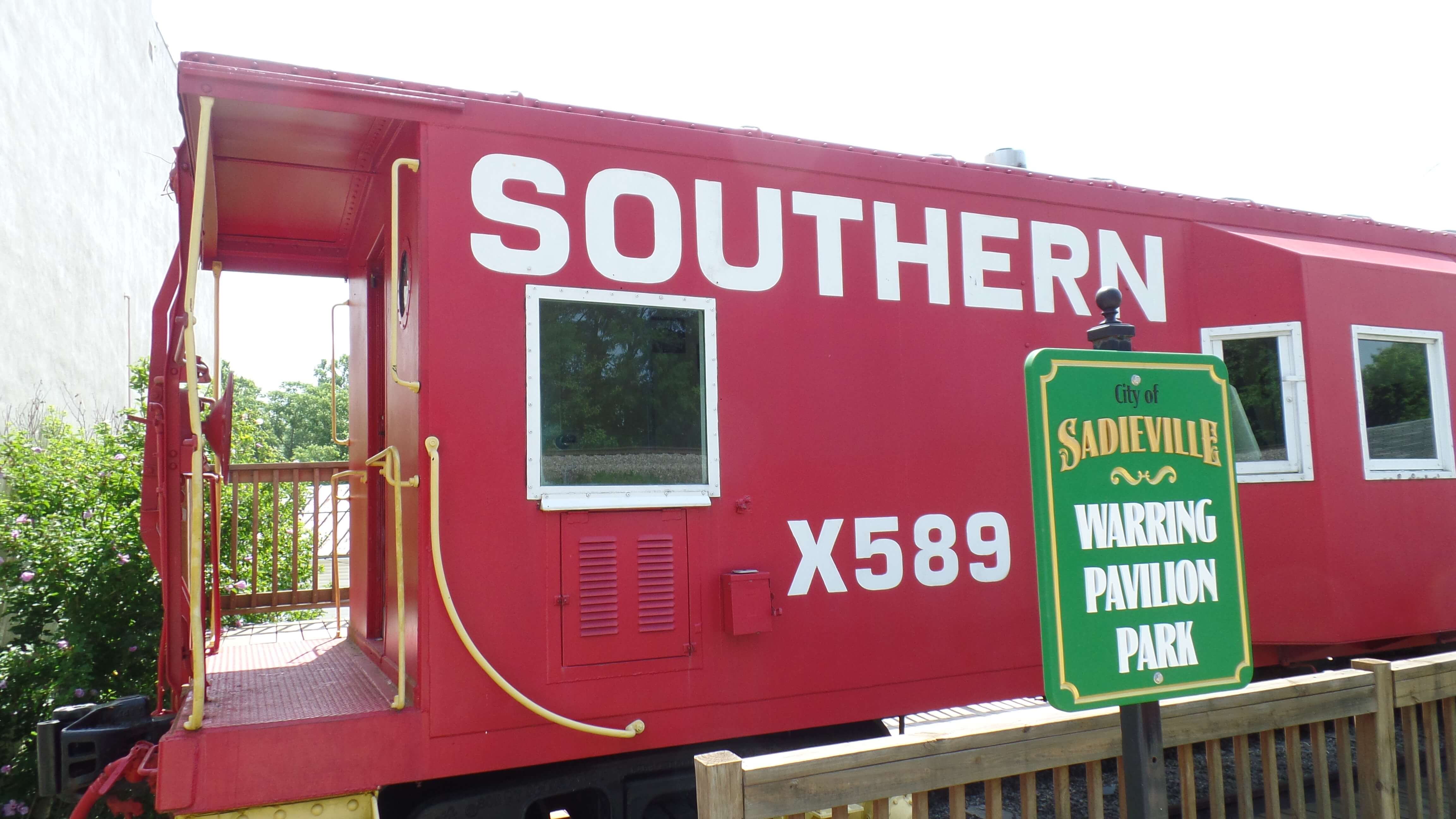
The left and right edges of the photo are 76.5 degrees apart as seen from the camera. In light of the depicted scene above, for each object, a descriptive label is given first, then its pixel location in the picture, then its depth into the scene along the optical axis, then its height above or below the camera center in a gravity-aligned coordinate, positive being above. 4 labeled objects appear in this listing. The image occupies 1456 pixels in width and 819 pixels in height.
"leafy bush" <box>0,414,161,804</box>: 4.82 -0.47
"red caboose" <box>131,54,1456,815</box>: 3.26 +0.27
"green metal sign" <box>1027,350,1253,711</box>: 2.22 -0.12
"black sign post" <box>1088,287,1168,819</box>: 2.29 -0.70
